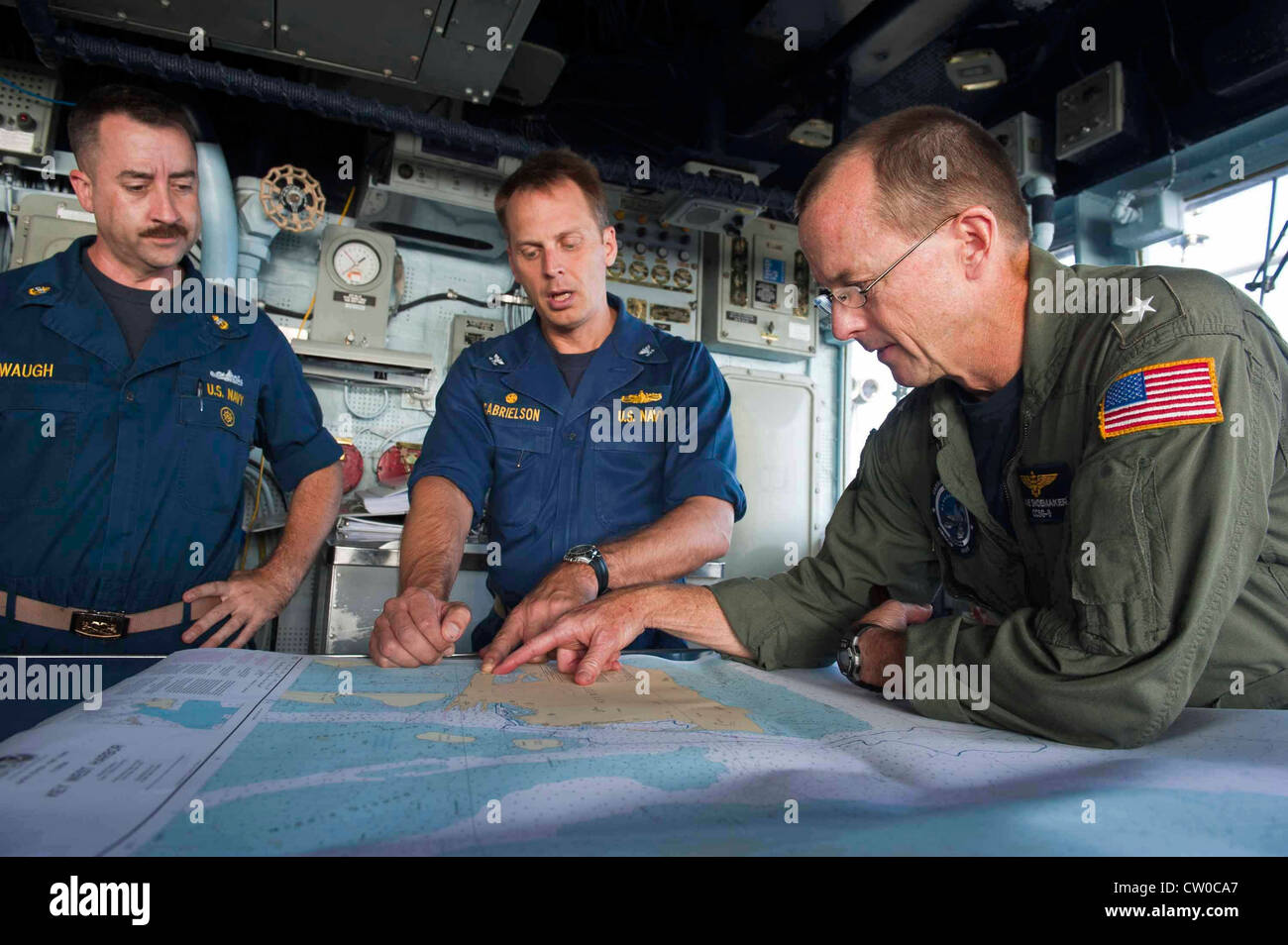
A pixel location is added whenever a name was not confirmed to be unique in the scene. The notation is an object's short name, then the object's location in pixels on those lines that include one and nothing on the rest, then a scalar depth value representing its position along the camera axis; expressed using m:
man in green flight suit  0.88
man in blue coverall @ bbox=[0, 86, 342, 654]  1.63
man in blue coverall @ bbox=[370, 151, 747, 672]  1.77
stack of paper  2.63
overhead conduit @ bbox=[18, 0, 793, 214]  2.52
